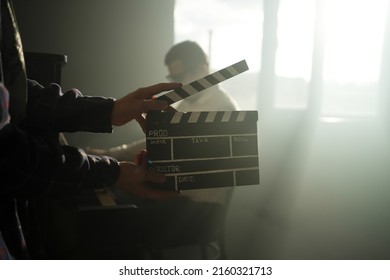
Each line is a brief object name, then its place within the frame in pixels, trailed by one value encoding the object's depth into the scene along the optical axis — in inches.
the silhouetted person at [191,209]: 69.7
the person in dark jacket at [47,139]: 23.6
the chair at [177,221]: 69.6
